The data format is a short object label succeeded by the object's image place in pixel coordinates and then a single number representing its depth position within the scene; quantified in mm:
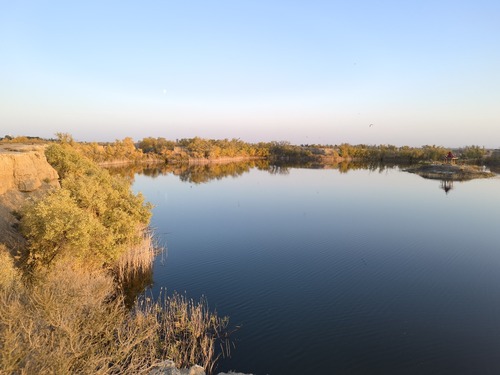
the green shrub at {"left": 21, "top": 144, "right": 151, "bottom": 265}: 13227
